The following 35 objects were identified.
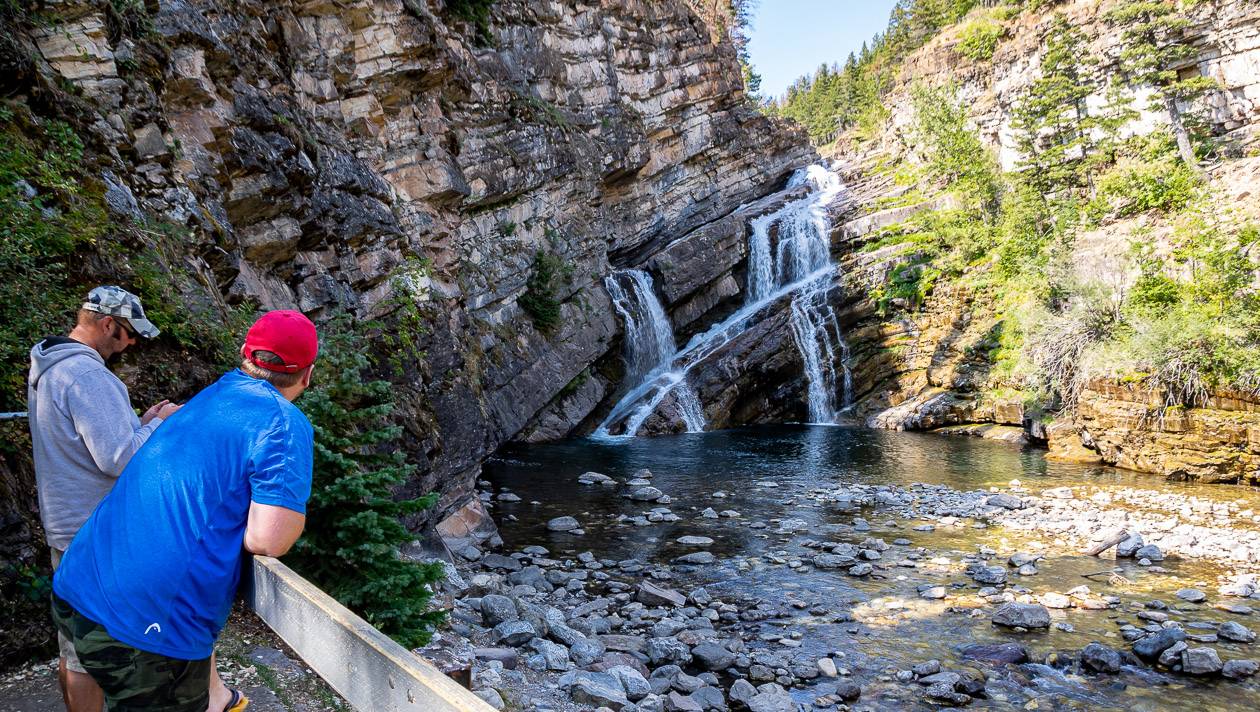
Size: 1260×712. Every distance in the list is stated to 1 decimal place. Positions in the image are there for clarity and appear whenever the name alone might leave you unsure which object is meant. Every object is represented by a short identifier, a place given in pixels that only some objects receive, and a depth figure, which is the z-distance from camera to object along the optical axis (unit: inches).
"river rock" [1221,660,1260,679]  329.7
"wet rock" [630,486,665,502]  701.3
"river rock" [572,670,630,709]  283.1
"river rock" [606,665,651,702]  300.4
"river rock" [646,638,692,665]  343.9
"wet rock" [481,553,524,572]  485.9
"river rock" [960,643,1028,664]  347.6
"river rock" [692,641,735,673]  341.1
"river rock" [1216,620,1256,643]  365.4
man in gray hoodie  124.4
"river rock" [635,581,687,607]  425.1
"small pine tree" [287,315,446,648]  242.8
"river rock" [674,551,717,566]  509.0
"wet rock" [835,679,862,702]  314.5
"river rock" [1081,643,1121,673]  338.3
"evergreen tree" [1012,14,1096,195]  1503.4
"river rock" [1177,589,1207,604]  417.4
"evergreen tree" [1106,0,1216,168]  1369.3
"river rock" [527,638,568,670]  315.0
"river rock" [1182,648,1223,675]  331.9
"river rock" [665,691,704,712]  291.0
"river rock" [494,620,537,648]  336.2
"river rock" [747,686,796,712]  297.1
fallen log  503.5
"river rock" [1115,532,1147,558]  497.7
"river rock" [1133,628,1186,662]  347.3
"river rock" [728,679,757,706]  307.0
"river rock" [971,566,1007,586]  452.1
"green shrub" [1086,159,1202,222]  1175.9
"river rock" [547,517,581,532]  596.3
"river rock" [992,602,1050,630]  383.6
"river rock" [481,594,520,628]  366.3
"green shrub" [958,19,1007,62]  1892.2
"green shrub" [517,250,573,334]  1098.1
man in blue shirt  93.1
